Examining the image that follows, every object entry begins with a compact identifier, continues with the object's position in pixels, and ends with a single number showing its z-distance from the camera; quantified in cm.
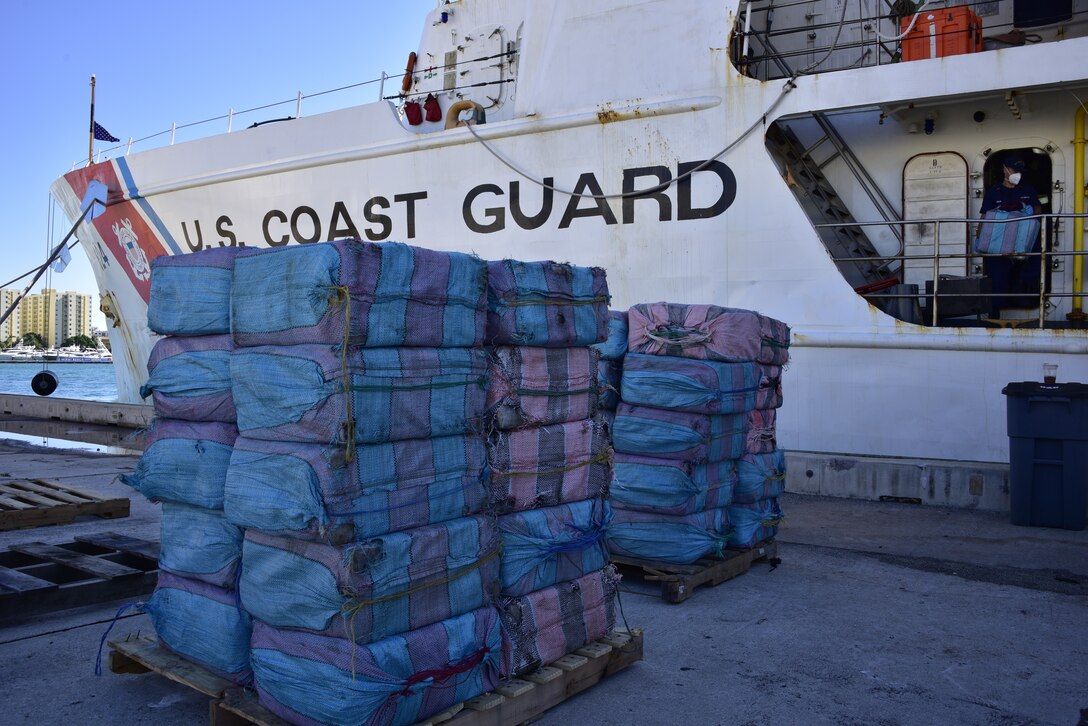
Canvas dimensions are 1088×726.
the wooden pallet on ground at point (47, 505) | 632
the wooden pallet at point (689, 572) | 487
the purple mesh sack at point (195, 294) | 331
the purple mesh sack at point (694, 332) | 525
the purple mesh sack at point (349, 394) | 279
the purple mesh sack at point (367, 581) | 275
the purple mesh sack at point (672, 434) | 506
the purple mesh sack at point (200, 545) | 316
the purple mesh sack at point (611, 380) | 539
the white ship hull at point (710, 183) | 802
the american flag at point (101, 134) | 1562
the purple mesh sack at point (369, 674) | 273
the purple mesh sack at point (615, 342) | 538
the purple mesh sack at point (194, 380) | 327
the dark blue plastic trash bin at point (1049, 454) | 666
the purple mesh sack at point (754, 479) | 565
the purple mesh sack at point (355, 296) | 281
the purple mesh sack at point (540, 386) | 349
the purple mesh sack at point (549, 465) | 348
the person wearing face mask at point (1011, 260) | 819
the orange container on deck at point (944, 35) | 827
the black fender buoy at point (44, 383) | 1794
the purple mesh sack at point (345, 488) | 276
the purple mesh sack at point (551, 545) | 345
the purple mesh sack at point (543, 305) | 351
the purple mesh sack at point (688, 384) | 510
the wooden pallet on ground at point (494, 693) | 297
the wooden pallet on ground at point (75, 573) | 428
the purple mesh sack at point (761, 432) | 572
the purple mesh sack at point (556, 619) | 337
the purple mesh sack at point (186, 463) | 325
